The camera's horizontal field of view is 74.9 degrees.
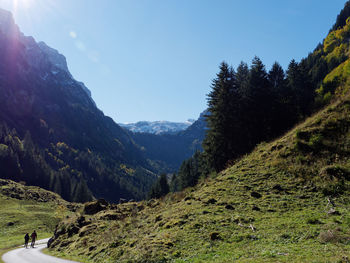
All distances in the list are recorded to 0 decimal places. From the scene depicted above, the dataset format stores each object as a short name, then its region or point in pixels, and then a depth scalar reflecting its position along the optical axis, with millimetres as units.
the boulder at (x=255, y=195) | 18845
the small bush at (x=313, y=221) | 13297
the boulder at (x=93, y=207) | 33066
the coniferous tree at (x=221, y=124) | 35906
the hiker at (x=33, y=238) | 34062
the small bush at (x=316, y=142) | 22203
